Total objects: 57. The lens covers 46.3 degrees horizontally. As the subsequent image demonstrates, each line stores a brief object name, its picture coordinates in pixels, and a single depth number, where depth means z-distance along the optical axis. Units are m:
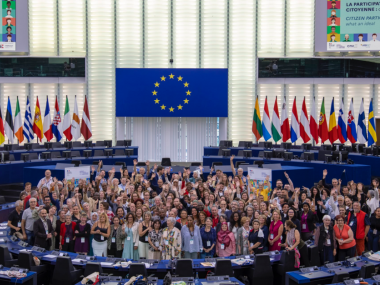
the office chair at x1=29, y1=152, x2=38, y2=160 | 20.23
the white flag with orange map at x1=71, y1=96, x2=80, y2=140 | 24.27
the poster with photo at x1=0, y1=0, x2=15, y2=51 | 25.30
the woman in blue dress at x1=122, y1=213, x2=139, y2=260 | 10.01
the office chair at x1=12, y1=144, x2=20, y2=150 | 22.19
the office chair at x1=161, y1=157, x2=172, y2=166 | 20.73
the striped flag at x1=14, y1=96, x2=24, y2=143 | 23.31
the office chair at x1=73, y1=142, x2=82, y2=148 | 23.56
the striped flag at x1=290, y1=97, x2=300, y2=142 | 23.66
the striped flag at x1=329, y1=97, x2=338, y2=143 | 22.34
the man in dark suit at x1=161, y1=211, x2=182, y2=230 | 10.02
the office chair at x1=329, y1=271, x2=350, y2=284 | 8.24
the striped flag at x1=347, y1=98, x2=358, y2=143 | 22.77
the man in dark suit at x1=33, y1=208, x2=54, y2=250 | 10.48
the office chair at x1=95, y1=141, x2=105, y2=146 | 23.91
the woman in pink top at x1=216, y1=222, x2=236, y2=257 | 9.91
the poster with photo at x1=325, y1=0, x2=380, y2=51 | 24.75
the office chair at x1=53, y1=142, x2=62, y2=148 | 23.33
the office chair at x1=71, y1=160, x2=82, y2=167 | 17.84
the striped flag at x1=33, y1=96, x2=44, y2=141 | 23.95
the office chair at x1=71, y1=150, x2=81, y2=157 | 21.17
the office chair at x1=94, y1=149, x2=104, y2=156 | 21.80
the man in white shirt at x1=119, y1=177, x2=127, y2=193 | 14.07
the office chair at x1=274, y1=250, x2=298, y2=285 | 9.31
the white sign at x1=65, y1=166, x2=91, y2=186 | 14.89
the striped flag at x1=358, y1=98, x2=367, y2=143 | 22.59
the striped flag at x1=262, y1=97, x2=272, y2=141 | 23.91
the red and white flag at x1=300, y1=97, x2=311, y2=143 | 23.28
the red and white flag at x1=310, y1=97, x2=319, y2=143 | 23.08
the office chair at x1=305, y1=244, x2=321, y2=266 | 9.71
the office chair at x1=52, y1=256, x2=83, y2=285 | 8.98
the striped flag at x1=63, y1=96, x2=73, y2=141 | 24.22
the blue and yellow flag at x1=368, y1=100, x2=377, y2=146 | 22.08
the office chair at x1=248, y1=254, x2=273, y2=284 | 9.20
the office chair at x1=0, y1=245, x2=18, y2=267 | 9.41
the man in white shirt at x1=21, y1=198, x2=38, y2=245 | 11.01
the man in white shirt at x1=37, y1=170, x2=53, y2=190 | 14.25
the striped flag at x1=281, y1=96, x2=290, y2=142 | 23.56
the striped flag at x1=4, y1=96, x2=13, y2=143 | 22.73
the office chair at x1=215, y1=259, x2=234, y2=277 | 8.80
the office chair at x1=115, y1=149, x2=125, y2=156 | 22.08
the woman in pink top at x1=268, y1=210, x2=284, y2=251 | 10.04
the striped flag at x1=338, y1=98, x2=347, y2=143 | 22.58
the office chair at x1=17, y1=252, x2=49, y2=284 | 9.13
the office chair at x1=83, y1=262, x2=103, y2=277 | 8.76
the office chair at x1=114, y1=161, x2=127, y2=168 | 19.26
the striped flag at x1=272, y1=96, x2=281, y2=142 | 23.50
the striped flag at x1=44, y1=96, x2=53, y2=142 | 24.08
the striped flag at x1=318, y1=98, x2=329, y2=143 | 22.95
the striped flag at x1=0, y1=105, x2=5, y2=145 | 21.50
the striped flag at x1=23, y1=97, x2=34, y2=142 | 23.67
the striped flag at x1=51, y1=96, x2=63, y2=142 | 24.34
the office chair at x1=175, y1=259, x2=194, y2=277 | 8.80
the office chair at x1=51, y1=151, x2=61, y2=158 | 20.92
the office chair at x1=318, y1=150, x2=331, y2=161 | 20.19
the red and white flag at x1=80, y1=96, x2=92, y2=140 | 24.52
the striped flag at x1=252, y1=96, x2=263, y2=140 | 24.16
